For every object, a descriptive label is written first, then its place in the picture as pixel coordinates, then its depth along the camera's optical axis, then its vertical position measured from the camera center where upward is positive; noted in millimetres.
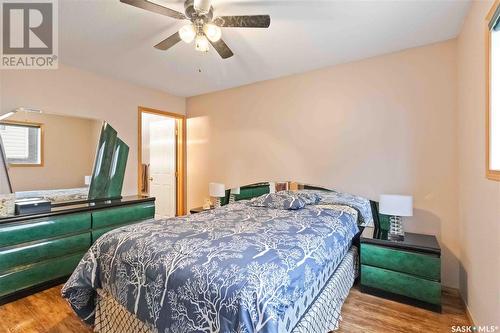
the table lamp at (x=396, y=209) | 2492 -445
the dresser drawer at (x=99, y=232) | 2996 -796
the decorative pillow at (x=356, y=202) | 2771 -423
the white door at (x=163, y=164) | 4980 +46
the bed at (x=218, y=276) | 1215 -628
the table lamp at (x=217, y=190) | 4012 -388
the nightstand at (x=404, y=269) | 2188 -960
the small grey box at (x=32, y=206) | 2504 -406
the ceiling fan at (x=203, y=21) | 1704 +1051
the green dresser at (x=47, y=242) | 2352 -786
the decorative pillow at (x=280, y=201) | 2760 -413
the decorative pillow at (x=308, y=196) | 2924 -367
